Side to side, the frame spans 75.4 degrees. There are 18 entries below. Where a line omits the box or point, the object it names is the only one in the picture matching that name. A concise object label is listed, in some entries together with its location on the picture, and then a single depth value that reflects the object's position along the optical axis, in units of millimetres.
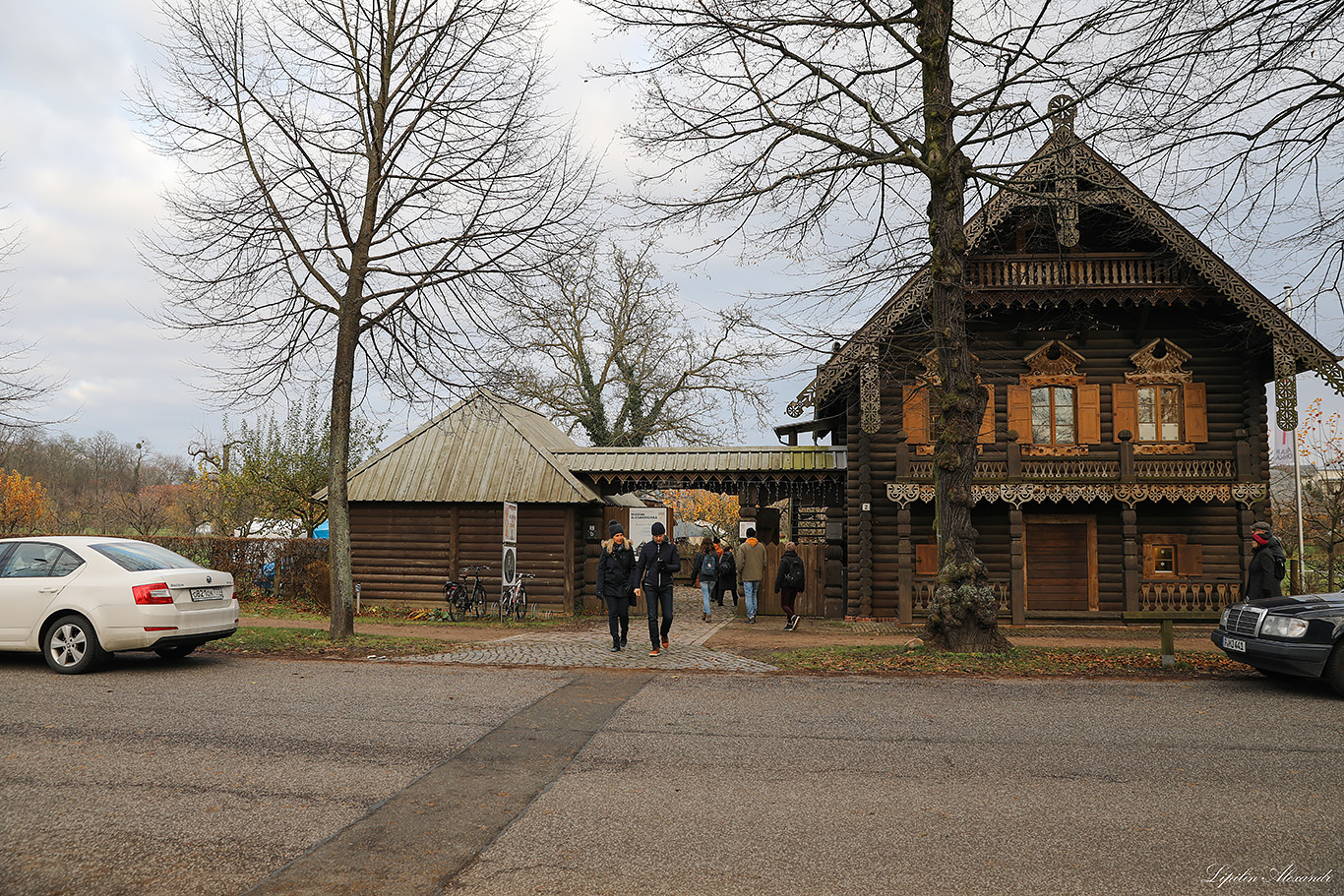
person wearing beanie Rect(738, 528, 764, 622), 19938
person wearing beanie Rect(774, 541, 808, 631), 18438
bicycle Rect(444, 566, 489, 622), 20281
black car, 9727
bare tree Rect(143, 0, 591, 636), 13938
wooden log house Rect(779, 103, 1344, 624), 19531
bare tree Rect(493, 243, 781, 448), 38781
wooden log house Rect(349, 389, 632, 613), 21547
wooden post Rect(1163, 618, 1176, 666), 11695
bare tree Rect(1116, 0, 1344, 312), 8266
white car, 10148
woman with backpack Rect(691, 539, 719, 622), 22125
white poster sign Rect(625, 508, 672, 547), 23875
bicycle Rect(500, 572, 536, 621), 20375
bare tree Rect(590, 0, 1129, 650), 12641
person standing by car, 12641
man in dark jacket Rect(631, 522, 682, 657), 12672
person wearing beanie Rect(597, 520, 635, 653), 13023
